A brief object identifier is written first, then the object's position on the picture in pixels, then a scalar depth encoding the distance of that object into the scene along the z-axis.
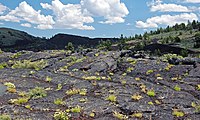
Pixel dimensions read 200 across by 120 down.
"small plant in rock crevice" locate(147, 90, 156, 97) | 21.15
